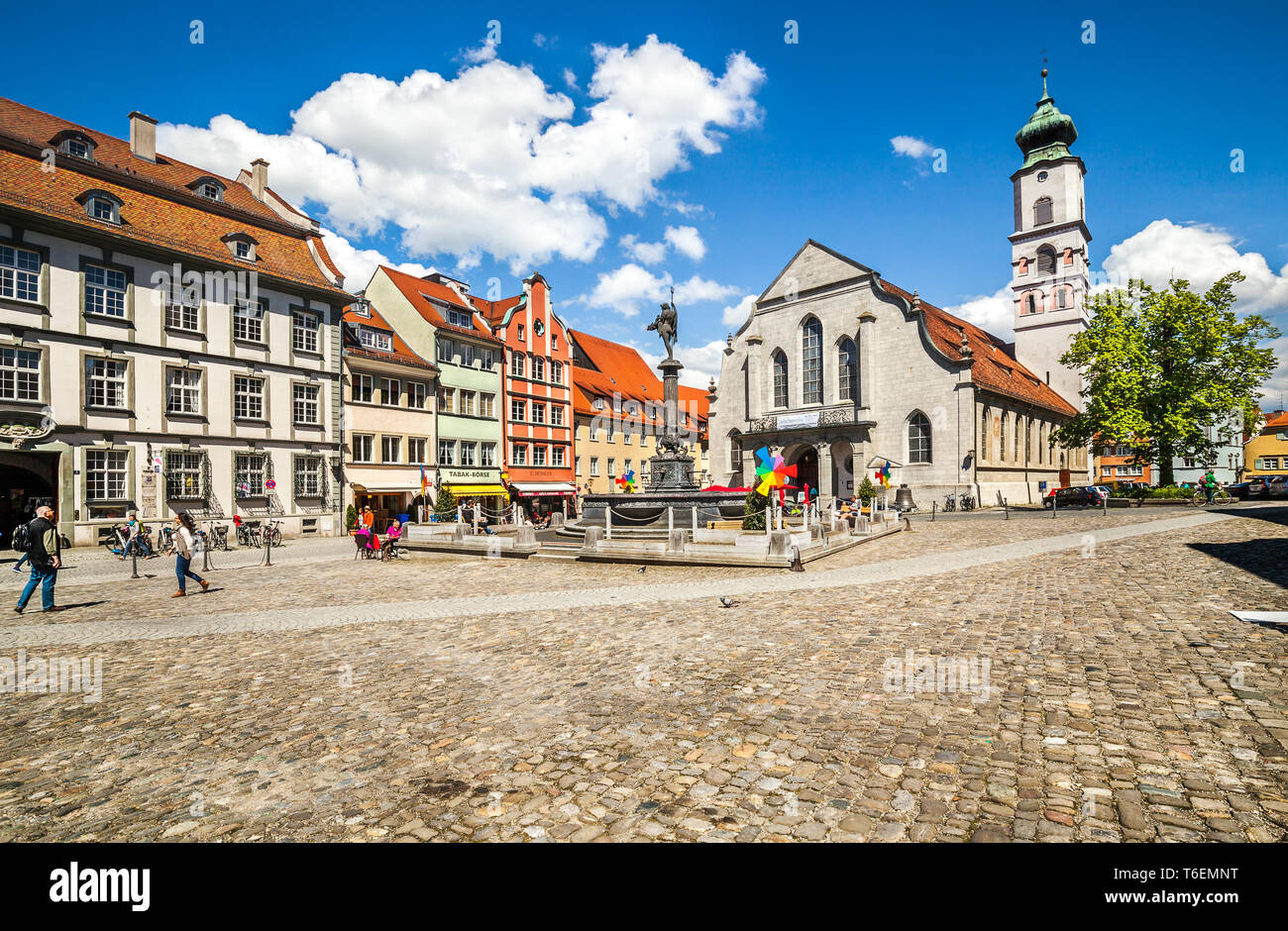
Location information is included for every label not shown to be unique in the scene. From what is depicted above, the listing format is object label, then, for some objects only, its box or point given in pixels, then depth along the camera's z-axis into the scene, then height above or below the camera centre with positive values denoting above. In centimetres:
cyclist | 3491 -118
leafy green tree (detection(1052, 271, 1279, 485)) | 3606 +535
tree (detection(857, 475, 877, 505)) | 3916 -143
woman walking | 1243 -131
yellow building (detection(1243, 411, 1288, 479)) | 7362 +112
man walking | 1098 -130
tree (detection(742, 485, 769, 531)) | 1973 -129
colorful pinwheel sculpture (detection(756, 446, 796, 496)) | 1870 -15
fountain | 2158 -84
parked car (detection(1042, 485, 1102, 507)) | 3795 -193
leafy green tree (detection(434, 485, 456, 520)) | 3212 -152
